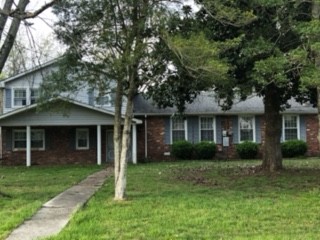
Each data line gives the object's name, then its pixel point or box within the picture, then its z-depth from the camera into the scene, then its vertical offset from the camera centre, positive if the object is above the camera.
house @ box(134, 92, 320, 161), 28.73 +0.99
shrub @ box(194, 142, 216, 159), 27.97 -0.37
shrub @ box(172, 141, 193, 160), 27.95 -0.31
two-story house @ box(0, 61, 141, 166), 28.11 +0.39
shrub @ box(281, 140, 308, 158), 28.48 -0.33
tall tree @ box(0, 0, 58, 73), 11.09 +3.00
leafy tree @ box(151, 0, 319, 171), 10.58 +2.46
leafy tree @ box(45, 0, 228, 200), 11.02 +2.25
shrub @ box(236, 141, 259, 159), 28.12 -0.40
